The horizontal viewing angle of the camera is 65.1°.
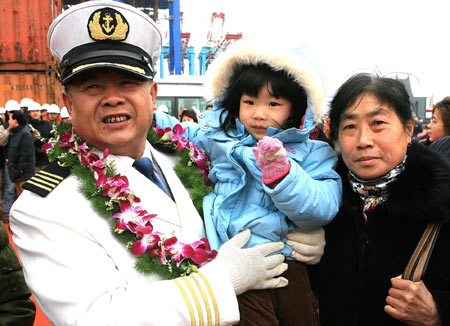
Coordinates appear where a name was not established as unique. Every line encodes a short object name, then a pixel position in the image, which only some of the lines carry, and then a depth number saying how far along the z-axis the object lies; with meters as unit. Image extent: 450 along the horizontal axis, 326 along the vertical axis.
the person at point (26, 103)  9.85
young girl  1.59
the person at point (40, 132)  7.24
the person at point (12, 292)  1.80
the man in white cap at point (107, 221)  1.30
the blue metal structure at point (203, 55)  38.00
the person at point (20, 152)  6.48
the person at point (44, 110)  9.87
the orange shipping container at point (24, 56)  10.91
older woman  1.50
